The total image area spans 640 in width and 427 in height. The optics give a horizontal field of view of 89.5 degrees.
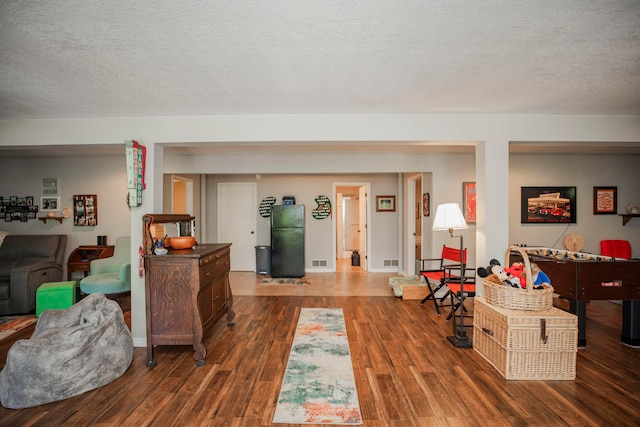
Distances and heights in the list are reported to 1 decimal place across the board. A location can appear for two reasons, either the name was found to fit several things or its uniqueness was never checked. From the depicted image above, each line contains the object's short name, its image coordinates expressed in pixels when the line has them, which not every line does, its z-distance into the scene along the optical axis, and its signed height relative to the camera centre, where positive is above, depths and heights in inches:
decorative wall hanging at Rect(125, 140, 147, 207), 123.5 +16.4
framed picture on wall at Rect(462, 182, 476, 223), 209.5 +7.8
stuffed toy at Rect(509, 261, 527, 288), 109.3 -20.9
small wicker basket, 104.3 -27.5
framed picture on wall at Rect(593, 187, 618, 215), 211.9 +8.5
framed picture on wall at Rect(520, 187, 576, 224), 212.8 +5.3
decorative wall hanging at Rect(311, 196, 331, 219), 279.7 +4.4
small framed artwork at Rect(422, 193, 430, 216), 220.4 +6.2
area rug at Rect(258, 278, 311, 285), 236.5 -51.3
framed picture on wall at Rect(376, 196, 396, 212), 281.9 +8.3
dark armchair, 166.2 -29.4
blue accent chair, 160.9 -33.9
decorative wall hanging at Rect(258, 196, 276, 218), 278.7 +6.1
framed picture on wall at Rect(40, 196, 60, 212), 219.9 +6.9
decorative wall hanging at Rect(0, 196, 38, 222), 217.9 +2.1
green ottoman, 159.9 -41.7
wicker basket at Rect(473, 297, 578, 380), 99.4 -41.5
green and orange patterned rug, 81.4 -51.0
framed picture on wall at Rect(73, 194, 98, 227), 220.4 +0.8
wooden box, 189.3 -46.3
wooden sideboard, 109.8 -30.0
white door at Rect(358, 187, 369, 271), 284.4 -9.2
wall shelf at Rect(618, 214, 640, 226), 207.2 -2.6
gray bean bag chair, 87.6 -41.7
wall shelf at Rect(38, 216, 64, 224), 216.7 -3.3
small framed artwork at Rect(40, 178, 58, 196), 220.4 +17.9
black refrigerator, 256.8 -21.5
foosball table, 117.9 -26.8
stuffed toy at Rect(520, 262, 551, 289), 109.0 -22.6
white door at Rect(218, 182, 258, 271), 280.2 -6.0
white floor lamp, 124.7 -4.7
